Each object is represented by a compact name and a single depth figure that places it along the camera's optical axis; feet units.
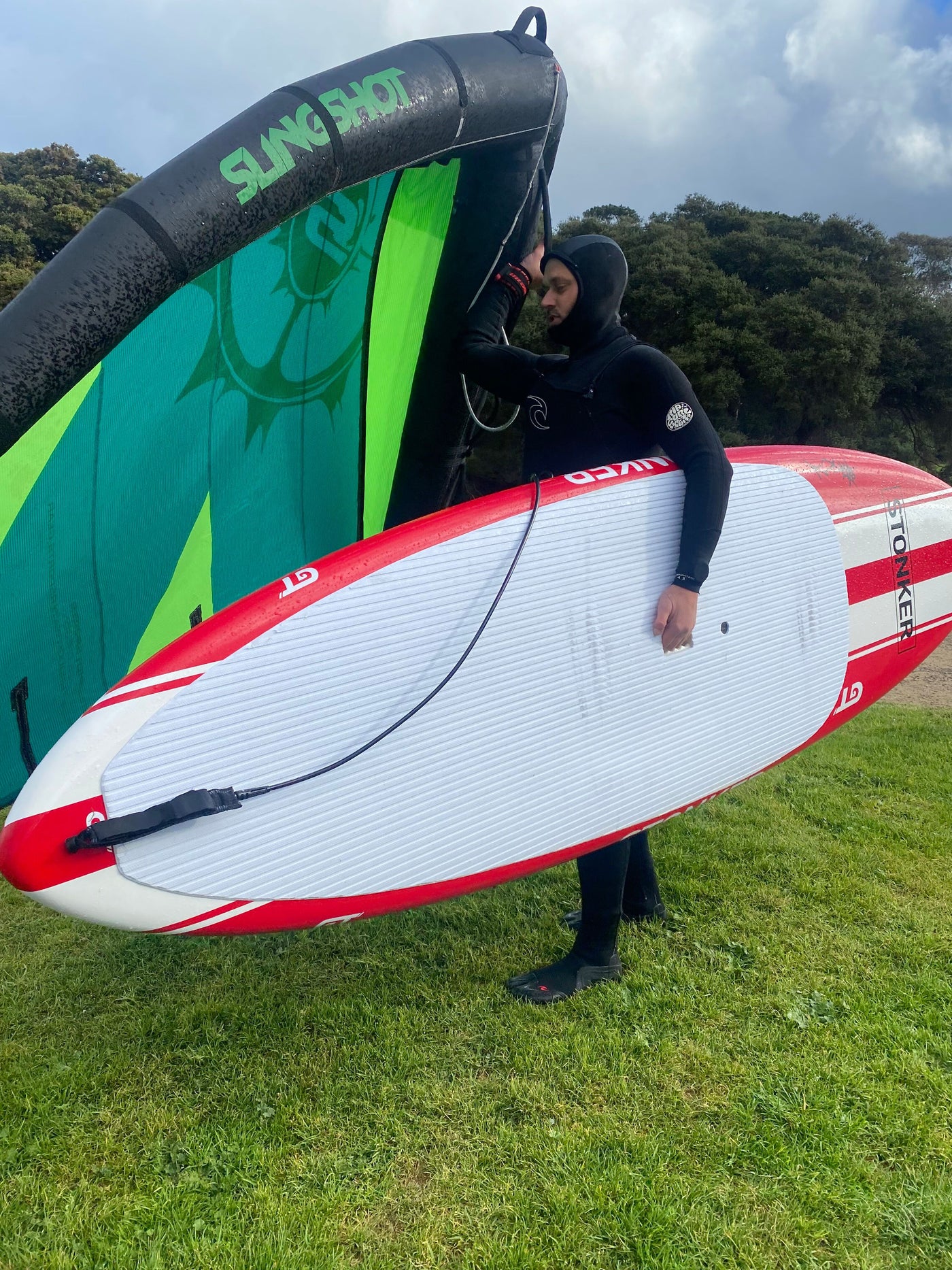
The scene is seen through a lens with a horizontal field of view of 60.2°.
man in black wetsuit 7.08
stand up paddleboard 5.76
